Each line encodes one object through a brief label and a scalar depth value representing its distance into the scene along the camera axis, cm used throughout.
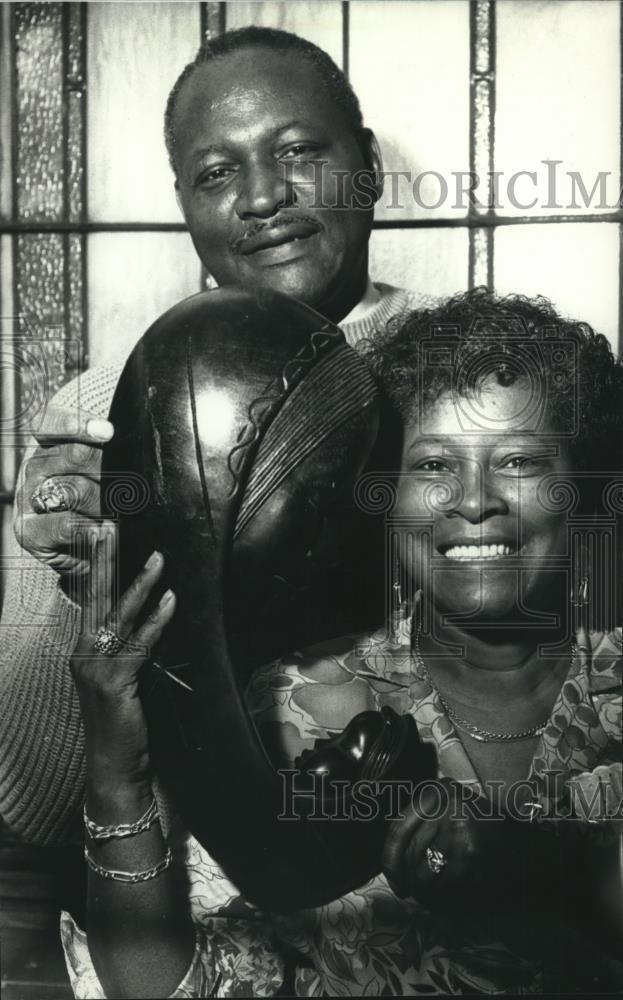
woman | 134
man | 138
